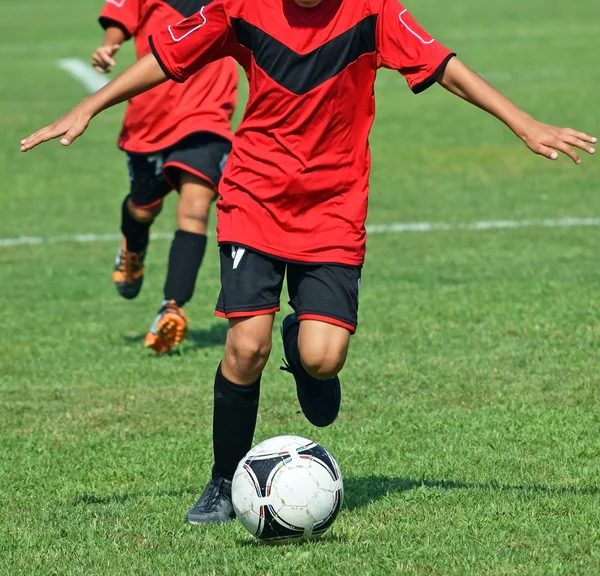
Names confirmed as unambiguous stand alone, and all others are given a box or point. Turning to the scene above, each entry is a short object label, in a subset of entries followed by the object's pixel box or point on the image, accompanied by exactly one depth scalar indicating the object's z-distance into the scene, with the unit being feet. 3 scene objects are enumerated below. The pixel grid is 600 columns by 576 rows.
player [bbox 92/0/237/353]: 53.57
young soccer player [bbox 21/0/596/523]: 33.53
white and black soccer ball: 30.55
